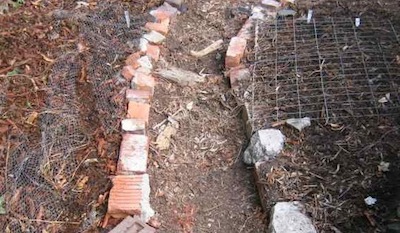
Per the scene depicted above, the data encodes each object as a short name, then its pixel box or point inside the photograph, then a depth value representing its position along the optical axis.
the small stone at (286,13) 3.42
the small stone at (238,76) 2.97
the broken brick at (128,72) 2.91
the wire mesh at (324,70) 2.69
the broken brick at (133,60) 3.00
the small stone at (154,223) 2.28
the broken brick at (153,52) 3.15
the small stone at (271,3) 3.54
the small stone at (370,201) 2.18
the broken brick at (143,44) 3.15
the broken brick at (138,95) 2.79
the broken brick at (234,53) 3.09
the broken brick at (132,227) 2.12
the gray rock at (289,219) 2.14
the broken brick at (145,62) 3.04
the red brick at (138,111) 2.69
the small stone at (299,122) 2.57
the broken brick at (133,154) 2.40
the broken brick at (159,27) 3.35
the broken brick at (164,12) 3.47
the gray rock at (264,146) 2.49
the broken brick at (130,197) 2.20
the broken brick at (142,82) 2.87
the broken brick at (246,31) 3.29
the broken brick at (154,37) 3.26
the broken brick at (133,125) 2.59
